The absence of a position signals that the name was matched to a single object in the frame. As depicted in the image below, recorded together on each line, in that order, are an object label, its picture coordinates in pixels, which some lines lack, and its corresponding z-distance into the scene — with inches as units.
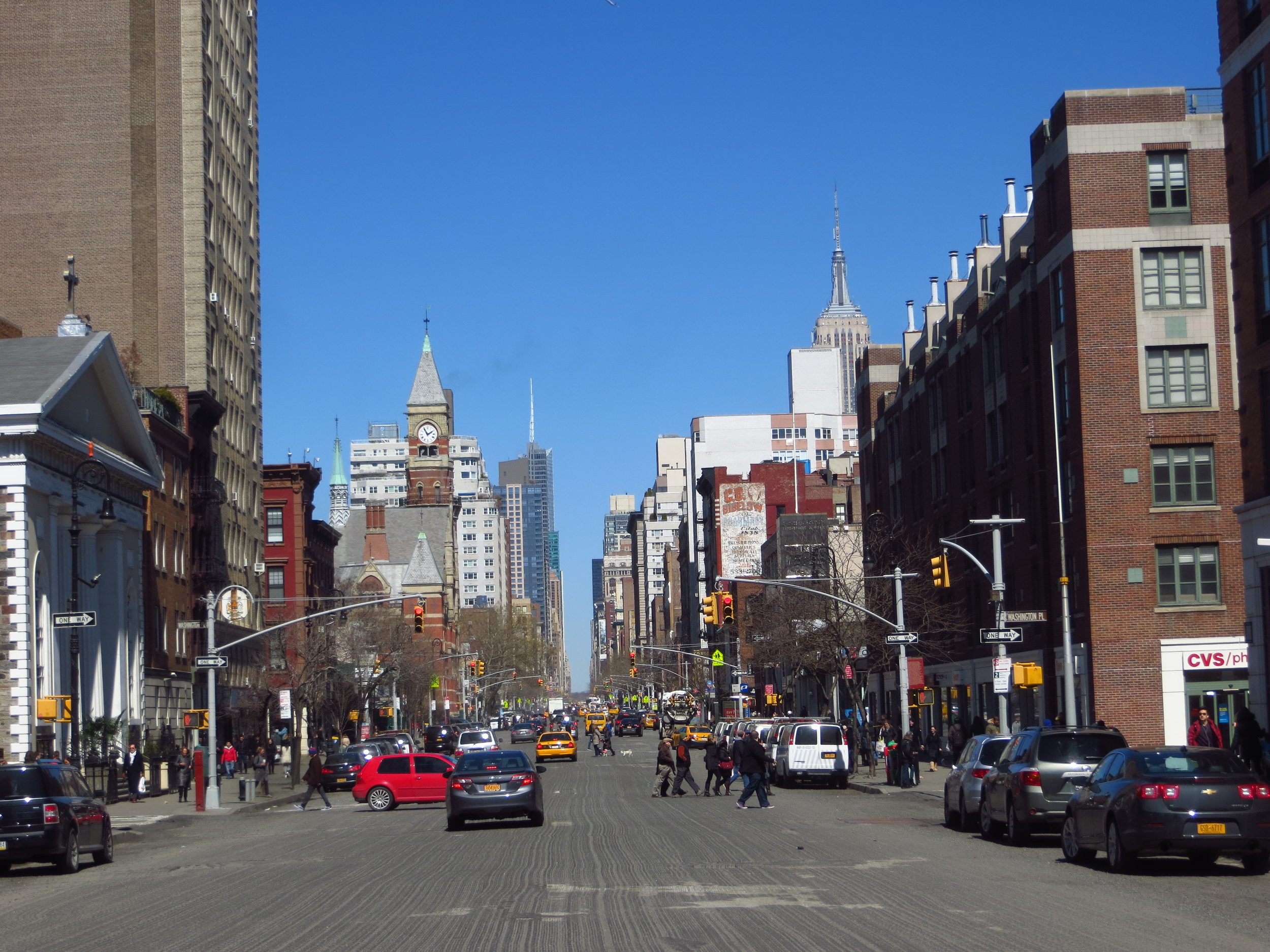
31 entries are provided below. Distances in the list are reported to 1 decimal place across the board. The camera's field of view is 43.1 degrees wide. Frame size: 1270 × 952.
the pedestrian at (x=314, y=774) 1681.8
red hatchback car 1674.5
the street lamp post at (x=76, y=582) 1473.9
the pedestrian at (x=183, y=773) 1861.5
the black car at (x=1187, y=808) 731.4
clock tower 7244.1
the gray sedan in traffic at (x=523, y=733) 4097.0
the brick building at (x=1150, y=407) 1950.1
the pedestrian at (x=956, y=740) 2154.3
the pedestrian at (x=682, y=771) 1700.3
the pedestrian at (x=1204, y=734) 1398.9
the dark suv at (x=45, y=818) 920.3
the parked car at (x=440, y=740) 2989.7
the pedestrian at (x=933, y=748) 2127.2
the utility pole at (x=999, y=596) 1563.2
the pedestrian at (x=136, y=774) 1918.1
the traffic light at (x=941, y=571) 1496.1
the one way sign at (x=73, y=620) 1418.6
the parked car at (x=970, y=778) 1064.8
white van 1820.9
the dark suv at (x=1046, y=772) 926.4
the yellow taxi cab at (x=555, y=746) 2974.9
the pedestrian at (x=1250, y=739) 1224.2
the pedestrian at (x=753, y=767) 1400.1
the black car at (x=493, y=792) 1197.7
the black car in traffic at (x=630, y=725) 4987.7
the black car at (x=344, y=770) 2148.1
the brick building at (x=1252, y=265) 1368.1
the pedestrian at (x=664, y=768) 1670.8
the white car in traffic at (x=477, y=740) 2573.8
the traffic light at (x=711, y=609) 2009.1
